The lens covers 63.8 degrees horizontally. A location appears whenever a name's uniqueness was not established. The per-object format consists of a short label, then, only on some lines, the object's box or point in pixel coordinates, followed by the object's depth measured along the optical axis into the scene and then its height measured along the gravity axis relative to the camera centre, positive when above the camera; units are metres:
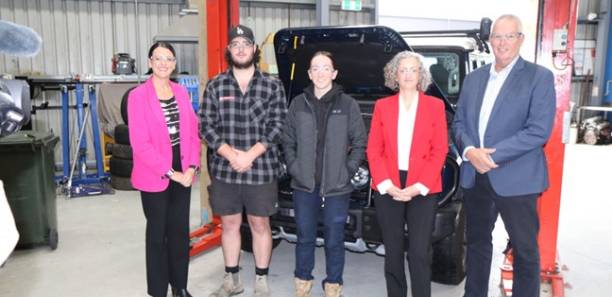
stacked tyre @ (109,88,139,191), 6.37 -1.02
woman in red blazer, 2.56 -0.42
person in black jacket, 2.76 -0.38
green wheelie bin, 3.89 -0.82
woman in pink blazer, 2.66 -0.43
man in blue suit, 2.36 -0.27
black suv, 2.89 -0.06
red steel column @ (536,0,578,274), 2.88 +0.04
